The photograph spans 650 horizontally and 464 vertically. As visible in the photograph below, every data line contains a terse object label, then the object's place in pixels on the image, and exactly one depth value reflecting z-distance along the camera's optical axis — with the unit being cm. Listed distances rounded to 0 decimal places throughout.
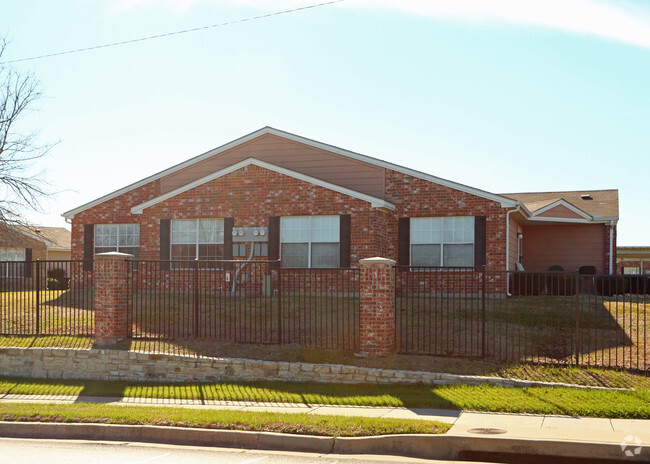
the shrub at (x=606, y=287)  2280
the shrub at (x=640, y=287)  2250
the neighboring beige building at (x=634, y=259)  4169
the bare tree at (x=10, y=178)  2405
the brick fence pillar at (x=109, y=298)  1545
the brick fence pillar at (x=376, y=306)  1355
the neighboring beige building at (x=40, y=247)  3588
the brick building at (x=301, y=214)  2062
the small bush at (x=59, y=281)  2406
